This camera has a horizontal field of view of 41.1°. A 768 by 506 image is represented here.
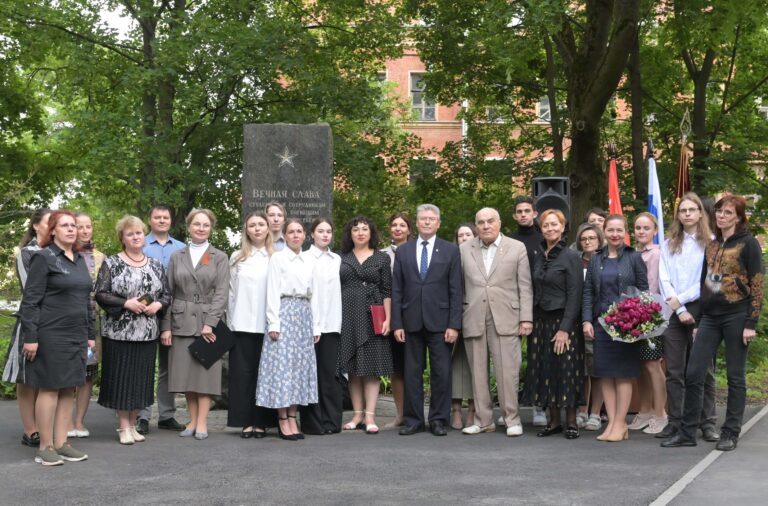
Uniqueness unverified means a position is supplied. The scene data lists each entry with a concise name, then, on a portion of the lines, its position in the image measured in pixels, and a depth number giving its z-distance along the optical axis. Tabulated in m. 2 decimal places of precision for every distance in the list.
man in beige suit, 9.42
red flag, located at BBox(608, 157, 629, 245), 13.45
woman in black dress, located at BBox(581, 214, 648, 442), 9.04
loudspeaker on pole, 12.45
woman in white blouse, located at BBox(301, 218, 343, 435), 9.44
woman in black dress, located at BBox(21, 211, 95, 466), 7.79
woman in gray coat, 9.15
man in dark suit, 9.49
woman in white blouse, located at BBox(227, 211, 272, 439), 9.25
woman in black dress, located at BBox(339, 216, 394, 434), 9.66
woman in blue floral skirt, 9.12
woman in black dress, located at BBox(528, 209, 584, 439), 9.15
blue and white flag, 13.84
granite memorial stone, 12.59
